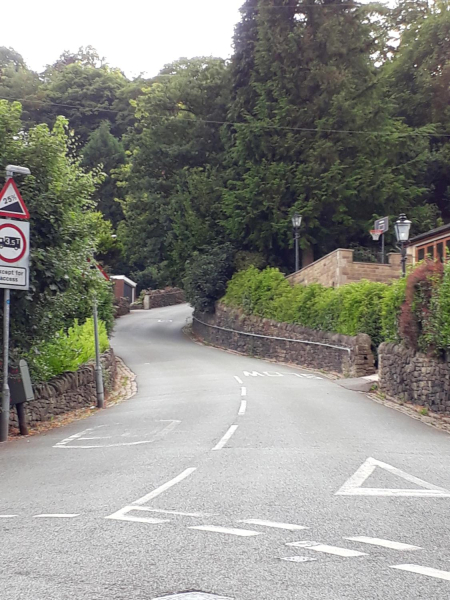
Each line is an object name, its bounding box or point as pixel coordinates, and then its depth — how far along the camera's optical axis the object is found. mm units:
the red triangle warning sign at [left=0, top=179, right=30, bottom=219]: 12695
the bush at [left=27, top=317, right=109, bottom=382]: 16141
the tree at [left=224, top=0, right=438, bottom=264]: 38062
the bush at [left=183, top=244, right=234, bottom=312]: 43531
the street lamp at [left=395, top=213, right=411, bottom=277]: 22875
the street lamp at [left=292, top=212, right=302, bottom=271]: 35312
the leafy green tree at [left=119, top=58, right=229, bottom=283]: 43969
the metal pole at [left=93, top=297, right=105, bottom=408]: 19922
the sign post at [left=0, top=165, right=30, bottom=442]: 12766
